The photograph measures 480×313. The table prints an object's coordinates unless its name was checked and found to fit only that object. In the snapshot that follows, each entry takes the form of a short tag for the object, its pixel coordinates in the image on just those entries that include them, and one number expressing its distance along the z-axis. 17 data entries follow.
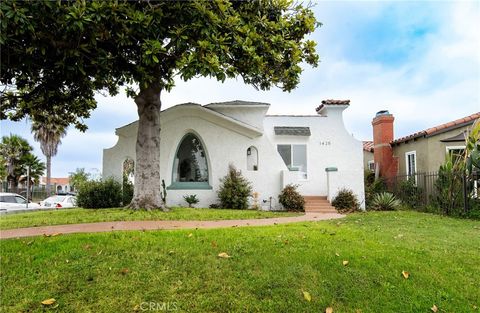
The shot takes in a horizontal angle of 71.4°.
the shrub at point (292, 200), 15.73
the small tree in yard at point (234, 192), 15.52
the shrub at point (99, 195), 14.91
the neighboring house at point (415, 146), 17.62
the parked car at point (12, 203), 20.02
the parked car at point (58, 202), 22.98
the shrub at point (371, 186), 17.70
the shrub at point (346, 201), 16.22
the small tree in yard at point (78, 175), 48.33
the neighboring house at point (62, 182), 73.69
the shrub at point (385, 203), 16.64
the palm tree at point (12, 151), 37.31
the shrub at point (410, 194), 17.44
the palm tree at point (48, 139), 35.26
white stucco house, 16.41
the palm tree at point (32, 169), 38.65
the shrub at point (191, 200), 15.91
